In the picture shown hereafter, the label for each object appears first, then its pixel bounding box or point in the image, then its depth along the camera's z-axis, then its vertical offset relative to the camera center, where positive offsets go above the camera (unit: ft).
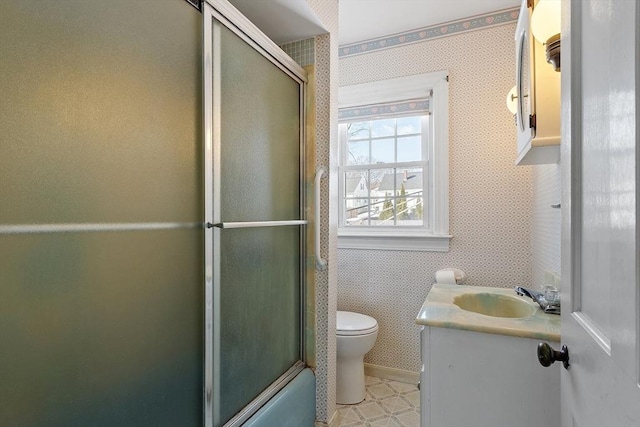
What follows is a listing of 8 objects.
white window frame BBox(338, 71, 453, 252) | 7.79 +1.15
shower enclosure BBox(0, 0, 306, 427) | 2.31 -0.01
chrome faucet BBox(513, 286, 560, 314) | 4.57 -1.24
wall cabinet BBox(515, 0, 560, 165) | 3.93 +1.37
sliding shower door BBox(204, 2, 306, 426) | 3.96 -0.05
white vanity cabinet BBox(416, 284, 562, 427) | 3.88 -1.89
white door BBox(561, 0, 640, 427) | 1.48 +0.00
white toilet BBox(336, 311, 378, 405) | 6.80 -2.83
